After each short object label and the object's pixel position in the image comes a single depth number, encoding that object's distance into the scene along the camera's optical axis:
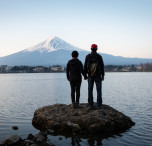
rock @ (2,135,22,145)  7.50
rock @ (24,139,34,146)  7.40
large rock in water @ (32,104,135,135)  9.09
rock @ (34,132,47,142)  7.86
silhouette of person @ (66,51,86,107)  10.24
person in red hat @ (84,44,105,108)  9.79
